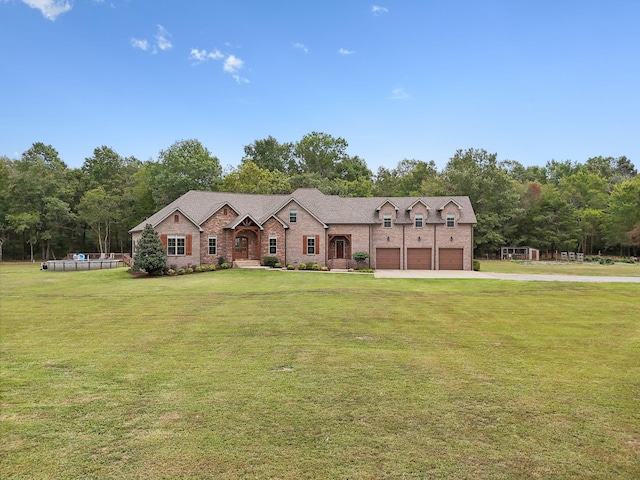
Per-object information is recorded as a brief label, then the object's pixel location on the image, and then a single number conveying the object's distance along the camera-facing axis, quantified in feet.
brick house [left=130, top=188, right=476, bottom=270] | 107.55
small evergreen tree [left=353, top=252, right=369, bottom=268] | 110.93
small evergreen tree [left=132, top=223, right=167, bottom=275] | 90.43
